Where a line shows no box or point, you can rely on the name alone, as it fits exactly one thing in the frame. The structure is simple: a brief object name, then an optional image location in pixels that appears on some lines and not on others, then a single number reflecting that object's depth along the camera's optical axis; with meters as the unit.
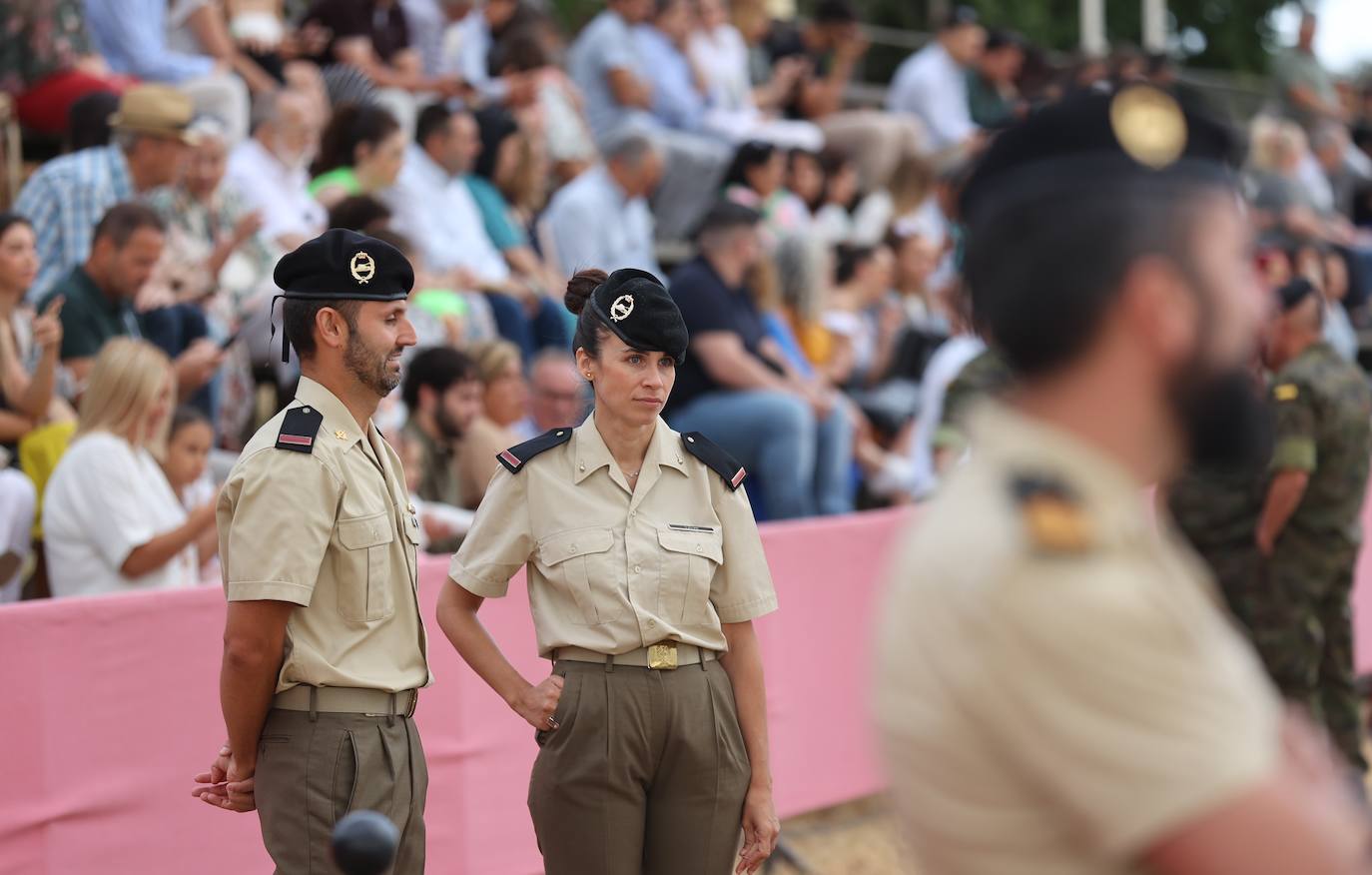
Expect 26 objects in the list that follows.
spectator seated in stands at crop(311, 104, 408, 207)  17.23
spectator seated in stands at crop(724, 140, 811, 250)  22.23
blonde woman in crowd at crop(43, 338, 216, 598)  10.77
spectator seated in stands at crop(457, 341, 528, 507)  14.80
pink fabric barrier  8.79
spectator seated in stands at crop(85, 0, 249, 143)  18.47
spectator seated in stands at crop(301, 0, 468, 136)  20.05
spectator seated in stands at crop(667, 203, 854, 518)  16.62
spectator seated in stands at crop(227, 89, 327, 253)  16.50
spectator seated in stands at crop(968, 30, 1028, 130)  29.12
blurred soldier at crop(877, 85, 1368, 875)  2.83
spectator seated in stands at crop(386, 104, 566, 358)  17.92
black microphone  4.83
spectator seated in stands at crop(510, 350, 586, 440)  16.45
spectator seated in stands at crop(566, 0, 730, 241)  23.64
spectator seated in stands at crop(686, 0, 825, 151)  24.83
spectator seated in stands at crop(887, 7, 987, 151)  28.62
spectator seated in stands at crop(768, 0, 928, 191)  26.97
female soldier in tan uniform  7.58
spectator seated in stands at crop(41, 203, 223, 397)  13.39
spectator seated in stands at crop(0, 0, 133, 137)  17.23
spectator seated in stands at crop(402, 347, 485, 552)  14.62
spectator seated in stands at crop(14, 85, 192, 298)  14.62
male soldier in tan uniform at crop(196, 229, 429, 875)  6.92
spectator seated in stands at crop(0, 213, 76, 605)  11.33
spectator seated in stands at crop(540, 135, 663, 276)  20.23
